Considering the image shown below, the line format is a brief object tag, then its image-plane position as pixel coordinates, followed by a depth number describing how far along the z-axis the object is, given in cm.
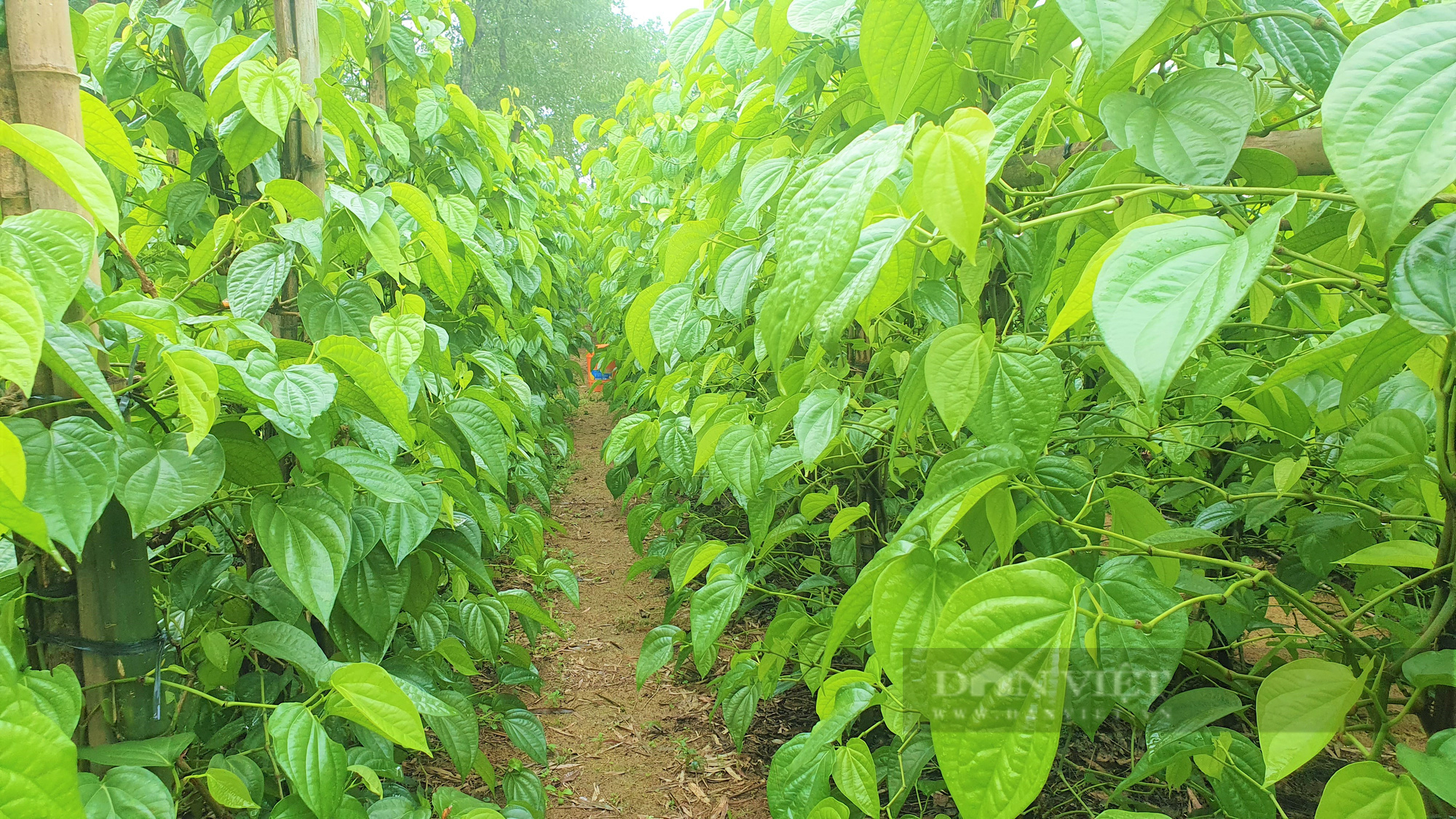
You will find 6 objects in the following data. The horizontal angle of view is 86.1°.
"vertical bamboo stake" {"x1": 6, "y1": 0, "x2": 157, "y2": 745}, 90
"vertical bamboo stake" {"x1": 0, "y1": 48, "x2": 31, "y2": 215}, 89
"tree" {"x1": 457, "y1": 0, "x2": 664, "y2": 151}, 1633
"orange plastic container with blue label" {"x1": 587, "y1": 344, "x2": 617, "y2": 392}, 587
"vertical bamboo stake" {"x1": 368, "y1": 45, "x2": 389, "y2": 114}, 236
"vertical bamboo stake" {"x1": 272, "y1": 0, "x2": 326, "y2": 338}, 151
